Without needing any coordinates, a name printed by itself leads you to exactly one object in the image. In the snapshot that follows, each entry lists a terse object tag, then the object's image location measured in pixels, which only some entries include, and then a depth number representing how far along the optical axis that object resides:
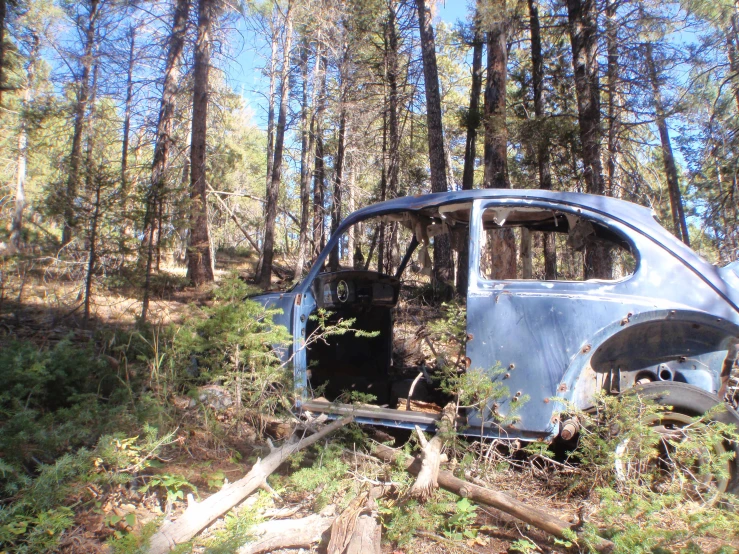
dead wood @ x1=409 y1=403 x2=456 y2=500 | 3.28
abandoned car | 3.48
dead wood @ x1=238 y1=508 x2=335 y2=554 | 2.96
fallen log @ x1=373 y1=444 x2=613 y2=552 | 2.85
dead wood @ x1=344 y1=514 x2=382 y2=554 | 2.79
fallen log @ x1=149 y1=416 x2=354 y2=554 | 2.83
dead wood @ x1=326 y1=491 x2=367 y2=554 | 2.87
